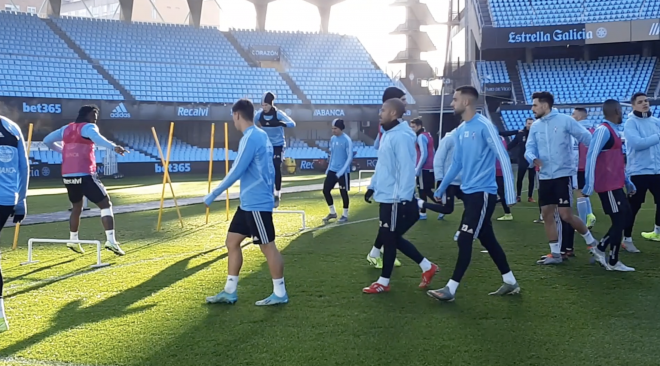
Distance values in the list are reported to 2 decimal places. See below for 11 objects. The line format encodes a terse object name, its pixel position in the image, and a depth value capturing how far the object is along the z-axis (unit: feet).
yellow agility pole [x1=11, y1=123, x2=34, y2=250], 27.56
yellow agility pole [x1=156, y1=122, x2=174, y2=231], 32.55
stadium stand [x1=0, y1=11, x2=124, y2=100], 96.12
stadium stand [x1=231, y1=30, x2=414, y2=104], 120.47
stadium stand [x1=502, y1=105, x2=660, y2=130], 106.11
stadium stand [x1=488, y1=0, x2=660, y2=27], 114.42
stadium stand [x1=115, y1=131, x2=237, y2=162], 104.17
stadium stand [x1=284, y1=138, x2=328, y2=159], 112.06
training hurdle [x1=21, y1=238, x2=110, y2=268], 23.40
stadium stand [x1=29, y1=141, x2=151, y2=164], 91.22
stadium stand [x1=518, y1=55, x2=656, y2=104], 111.24
